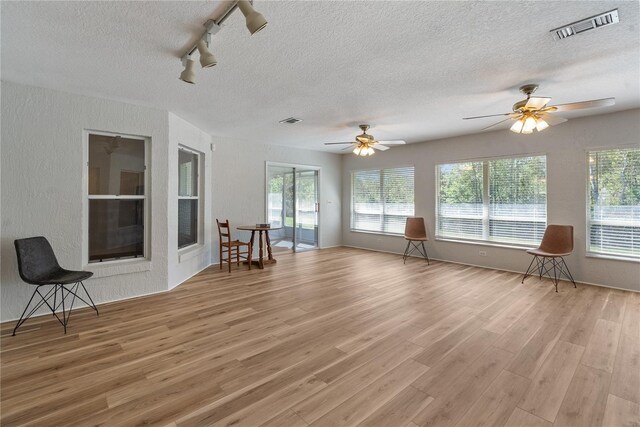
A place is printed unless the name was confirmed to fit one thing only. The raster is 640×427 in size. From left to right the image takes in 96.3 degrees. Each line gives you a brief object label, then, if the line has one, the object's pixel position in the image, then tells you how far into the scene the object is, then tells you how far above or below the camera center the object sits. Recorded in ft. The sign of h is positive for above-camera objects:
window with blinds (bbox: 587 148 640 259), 13.51 +0.55
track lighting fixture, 5.40 +3.96
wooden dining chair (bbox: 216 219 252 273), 17.37 -2.22
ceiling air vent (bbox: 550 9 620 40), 6.63 +4.60
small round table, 17.92 -2.03
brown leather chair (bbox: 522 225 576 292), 14.34 -1.91
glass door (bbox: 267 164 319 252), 22.44 +0.58
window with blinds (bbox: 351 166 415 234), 22.39 +1.20
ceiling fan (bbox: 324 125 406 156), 16.10 +4.05
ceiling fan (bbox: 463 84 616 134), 9.98 +3.85
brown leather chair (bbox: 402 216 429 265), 20.34 -1.40
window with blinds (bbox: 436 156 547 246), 16.37 +0.84
